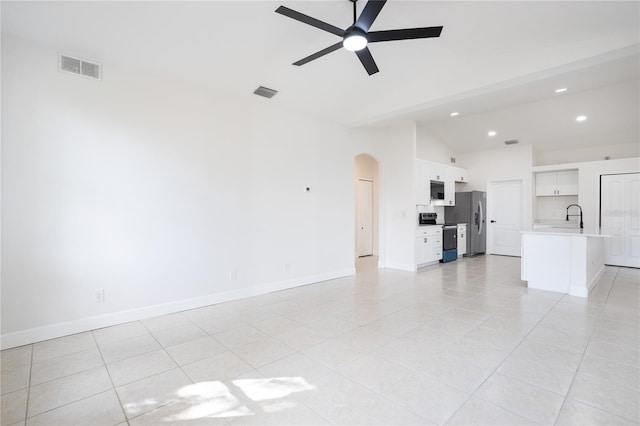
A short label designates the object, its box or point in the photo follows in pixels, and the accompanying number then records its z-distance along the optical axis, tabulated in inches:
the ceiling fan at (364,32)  91.0
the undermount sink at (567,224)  284.3
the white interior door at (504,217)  307.7
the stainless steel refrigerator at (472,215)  304.7
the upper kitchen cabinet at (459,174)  303.6
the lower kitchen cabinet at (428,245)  247.3
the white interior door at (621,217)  250.4
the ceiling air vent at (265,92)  162.9
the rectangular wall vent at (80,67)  118.3
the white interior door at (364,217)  316.2
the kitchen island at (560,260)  167.9
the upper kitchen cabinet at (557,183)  286.5
